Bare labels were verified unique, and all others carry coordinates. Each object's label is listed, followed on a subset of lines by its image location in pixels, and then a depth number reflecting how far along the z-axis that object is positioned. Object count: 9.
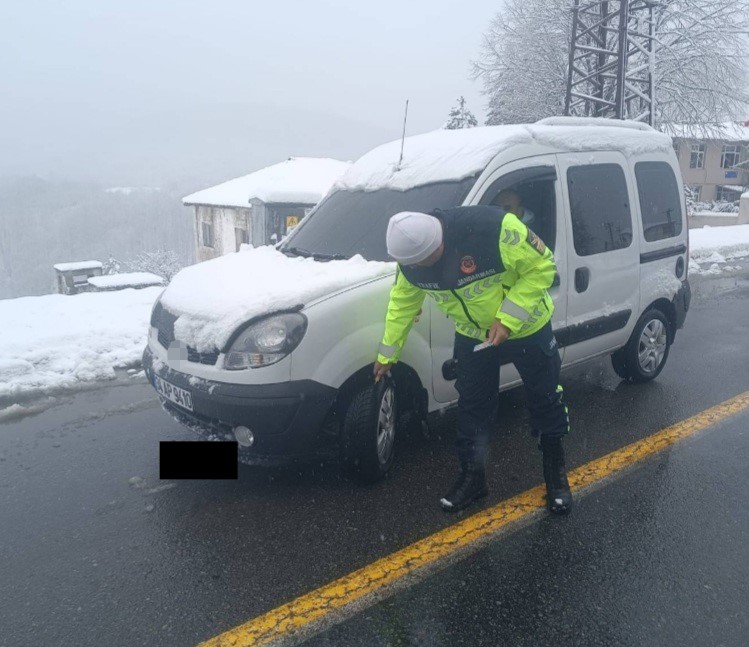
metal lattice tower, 18.56
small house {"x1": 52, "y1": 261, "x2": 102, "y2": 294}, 13.27
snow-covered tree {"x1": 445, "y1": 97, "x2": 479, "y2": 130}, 32.44
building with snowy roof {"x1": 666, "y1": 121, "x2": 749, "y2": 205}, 47.19
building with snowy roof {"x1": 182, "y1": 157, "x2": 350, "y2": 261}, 26.98
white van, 3.04
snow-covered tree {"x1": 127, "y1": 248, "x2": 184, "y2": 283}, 49.81
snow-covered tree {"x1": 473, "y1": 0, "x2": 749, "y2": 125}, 25.94
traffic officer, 2.83
